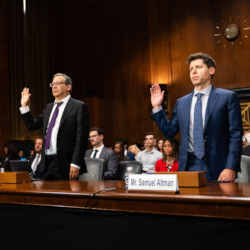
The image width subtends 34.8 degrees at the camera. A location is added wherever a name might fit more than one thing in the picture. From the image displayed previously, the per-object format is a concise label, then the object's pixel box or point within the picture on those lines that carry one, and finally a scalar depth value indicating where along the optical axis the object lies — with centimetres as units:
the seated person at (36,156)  576
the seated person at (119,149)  733
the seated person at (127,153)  729
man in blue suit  238
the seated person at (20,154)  892
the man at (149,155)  647
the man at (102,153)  482
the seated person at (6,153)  883
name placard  144
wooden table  126
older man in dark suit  287
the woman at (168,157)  436
